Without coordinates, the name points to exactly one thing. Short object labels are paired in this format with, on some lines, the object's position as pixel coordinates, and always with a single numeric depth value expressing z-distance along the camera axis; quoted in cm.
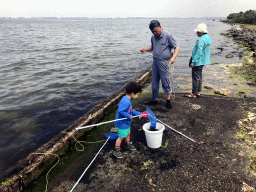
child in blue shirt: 325
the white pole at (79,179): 282
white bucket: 343
